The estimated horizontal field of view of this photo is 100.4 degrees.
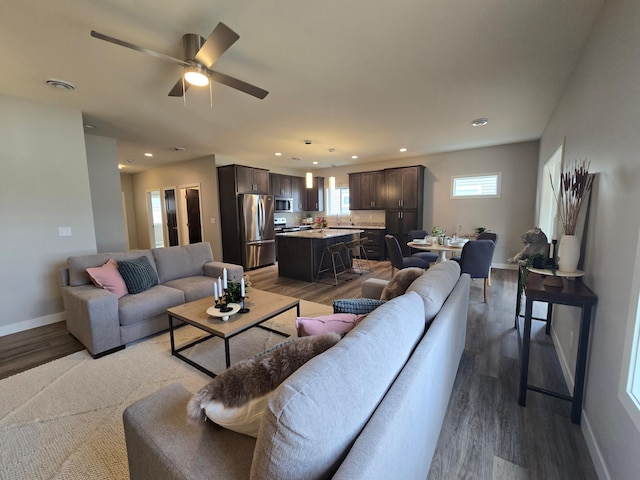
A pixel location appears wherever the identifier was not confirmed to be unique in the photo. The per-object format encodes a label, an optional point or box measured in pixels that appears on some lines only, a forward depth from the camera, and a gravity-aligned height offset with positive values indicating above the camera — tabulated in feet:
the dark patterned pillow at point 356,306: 5.24 -1.88
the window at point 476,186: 18.79 +1.73
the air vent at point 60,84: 8.69 +4.31
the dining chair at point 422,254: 15.58 -2.64
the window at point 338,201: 26.32 +0.98
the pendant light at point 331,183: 19.66 +2.08
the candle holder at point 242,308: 7.78 -2.84
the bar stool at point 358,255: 16.72 -3.84
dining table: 12.95 -1.84
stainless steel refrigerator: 19.70 -1.45
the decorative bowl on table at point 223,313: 7.18 -2.73
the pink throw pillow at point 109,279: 9.00 -2.22
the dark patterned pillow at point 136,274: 9.45 -2.21
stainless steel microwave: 24.02 +0.69
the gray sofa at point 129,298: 8.08 -2.87
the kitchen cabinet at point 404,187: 20.70 +1.88
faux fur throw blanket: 2.95 -1.88
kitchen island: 16.15 -2.60
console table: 5.39 -2.31
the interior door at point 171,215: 23.75 -0.21
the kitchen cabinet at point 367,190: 22.57 +1.77
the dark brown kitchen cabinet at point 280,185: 23.77 +2.46
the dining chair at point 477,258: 11.91 -2.19
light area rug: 4.83 -4.44
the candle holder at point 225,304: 7.46 -2.61
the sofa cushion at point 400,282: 6.35 -1.76
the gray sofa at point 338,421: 2.15 -2.05
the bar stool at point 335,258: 15.61 -3.26
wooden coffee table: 6.84 -2.92
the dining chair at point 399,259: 13.88 -2.63
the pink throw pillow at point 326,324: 4.41 -1.91
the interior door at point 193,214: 21.91 -0.13
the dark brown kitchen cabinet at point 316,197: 27.04 +1.46
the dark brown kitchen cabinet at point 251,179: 19.36 +2.47
